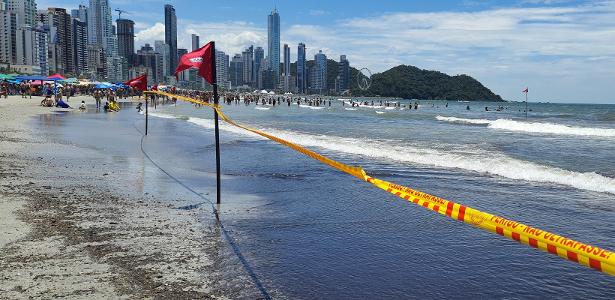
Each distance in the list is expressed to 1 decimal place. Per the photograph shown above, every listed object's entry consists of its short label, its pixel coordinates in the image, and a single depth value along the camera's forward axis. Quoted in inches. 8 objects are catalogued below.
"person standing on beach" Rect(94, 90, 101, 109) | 2044.5
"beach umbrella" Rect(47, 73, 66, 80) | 2077.3
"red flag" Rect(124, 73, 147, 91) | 785.6
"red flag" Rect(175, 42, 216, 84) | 323.0
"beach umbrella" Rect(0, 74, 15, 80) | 2416.1
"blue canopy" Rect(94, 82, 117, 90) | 3124.5
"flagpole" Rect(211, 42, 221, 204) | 321.1
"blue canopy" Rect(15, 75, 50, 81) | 2534.4
